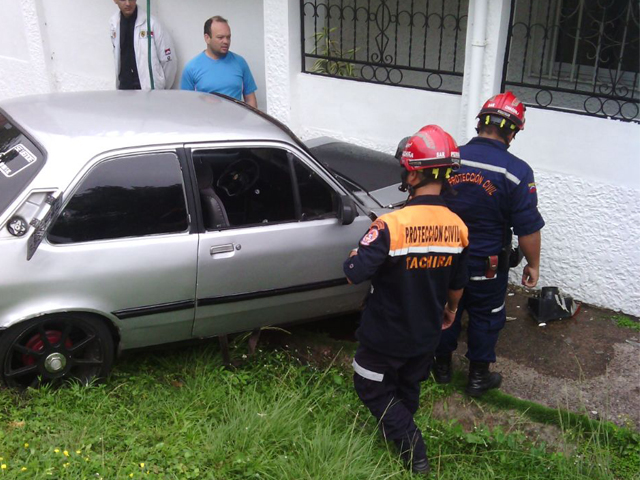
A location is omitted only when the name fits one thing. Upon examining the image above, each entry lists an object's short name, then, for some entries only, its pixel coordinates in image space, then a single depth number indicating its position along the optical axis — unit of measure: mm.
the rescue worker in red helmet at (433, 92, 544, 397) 4180
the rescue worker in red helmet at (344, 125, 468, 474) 3510
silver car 3830
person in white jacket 7414
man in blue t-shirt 6523
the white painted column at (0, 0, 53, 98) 8930
